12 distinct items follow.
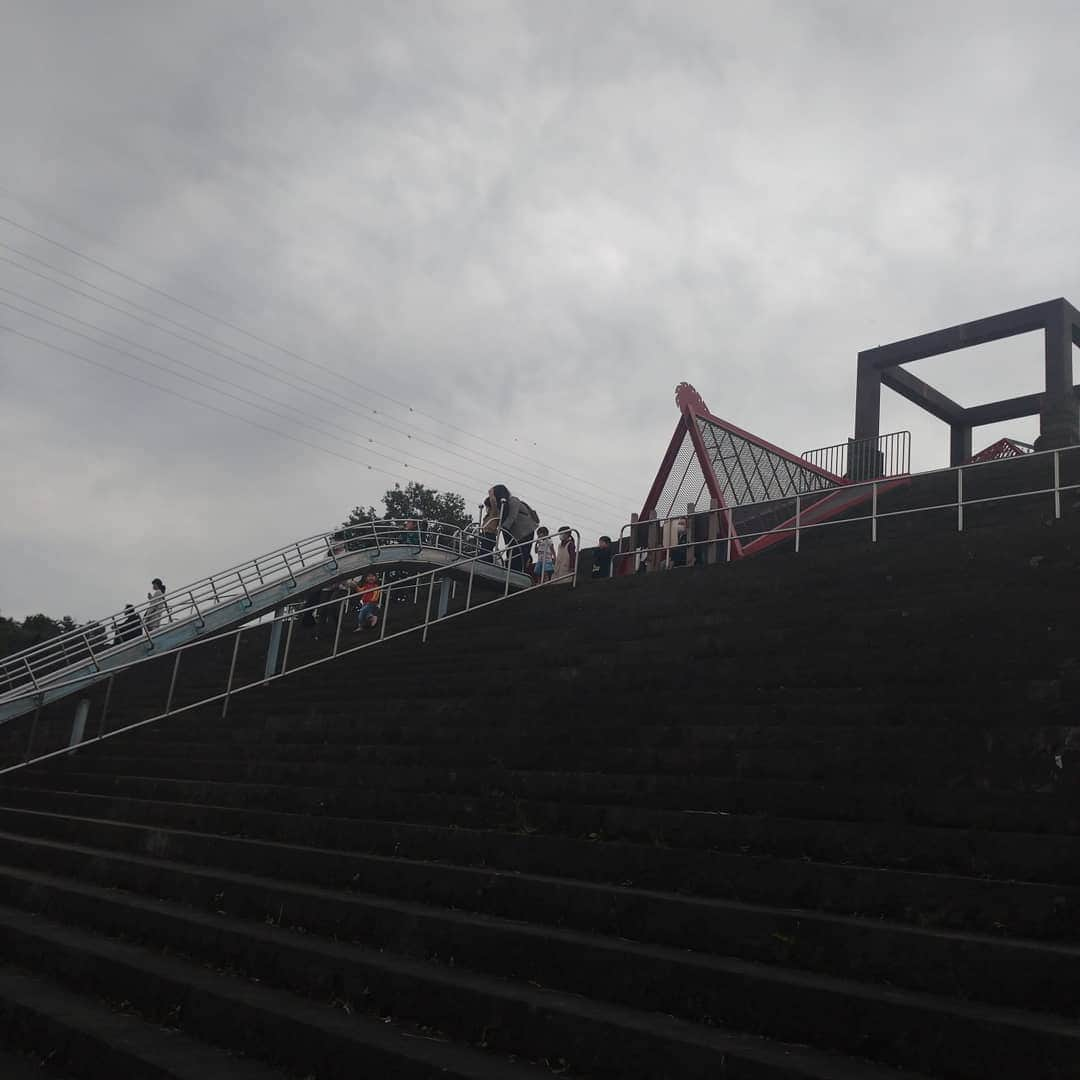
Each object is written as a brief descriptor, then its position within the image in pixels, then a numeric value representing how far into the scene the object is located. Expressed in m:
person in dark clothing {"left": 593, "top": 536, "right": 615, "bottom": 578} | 14.91
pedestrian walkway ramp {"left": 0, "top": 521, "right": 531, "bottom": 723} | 12.20
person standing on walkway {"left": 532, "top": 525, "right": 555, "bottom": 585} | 15.45
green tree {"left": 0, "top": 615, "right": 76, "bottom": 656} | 35.41
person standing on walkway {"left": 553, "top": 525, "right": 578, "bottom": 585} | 14.69
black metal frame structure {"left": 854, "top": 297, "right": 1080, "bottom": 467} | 19.50
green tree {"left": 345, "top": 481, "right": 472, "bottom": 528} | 46.16
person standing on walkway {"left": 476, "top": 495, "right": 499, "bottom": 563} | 17.12
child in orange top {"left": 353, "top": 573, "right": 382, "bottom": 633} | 14.91
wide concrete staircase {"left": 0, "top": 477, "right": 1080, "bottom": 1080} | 3.48
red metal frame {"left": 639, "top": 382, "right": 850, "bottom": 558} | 15.85
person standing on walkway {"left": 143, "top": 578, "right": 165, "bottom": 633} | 14.68
